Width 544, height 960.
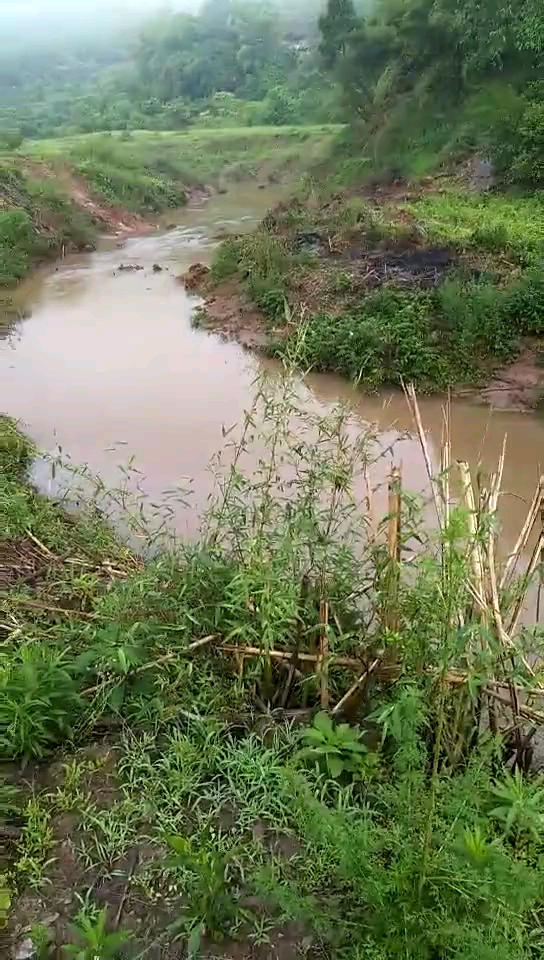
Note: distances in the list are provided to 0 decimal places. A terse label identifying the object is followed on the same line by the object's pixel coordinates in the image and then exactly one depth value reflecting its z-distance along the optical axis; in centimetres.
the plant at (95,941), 218
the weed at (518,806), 221
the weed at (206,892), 230
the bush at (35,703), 288
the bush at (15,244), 1263
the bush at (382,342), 766
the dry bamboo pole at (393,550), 279
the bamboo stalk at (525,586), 271
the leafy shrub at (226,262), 1119
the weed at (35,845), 253
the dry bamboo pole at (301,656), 302
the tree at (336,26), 2105
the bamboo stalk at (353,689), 290
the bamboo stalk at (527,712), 273
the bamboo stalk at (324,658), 289
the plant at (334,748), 267
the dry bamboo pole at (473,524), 263
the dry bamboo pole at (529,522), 281
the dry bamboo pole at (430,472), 277
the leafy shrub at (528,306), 772
